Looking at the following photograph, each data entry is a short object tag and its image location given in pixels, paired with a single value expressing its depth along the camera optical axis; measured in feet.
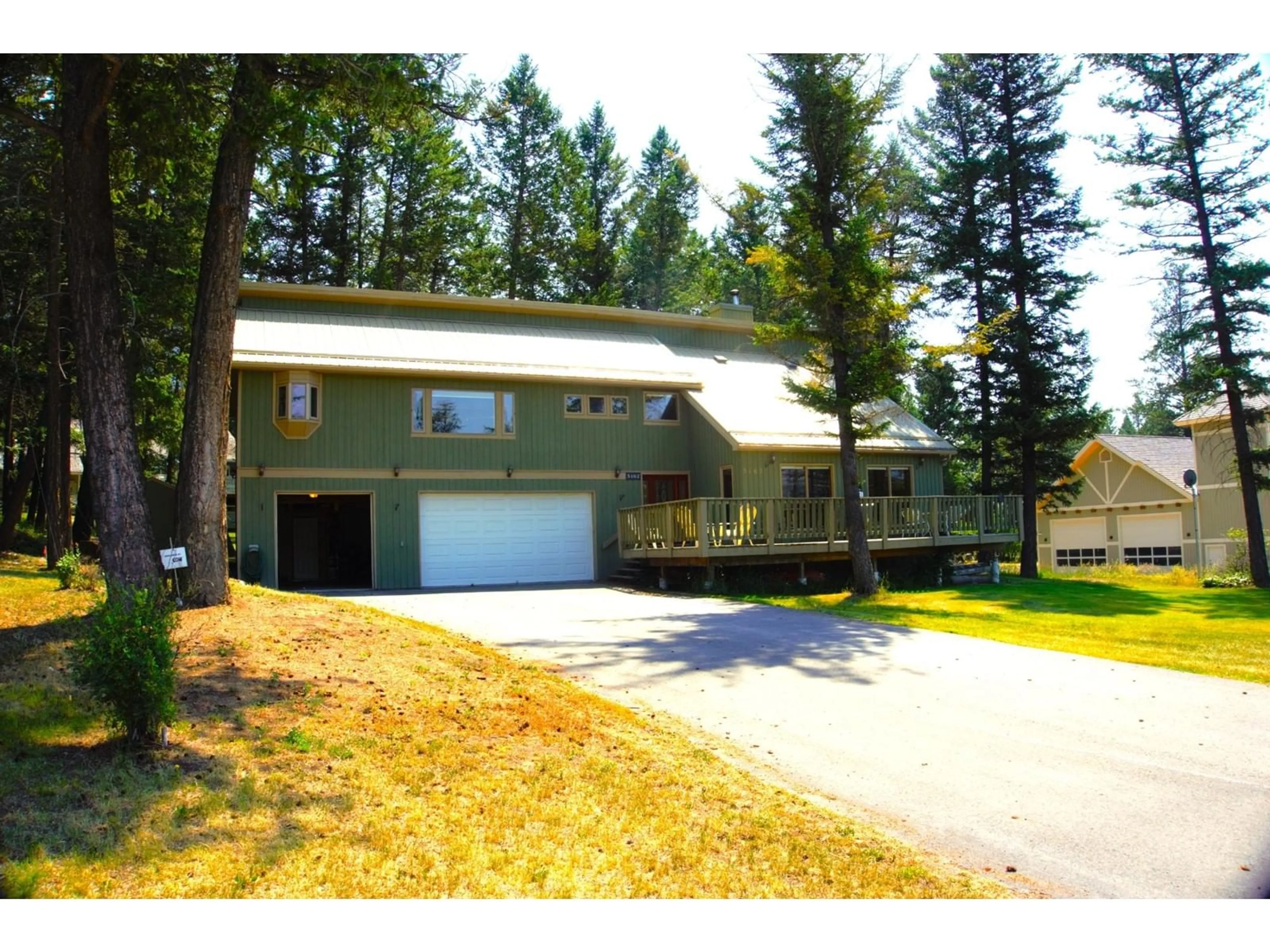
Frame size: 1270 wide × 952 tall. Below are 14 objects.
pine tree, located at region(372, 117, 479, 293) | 104.12
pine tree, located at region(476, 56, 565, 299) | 115.03
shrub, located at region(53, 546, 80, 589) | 37.32
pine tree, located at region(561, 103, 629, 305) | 116.67
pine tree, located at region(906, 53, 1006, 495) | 75.92
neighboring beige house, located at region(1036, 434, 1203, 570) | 101.71
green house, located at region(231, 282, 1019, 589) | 59.41
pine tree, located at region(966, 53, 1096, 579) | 74.23
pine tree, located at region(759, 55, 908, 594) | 51.88
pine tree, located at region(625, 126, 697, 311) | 124.26
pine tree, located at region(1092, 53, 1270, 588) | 65.77
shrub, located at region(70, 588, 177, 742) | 16.63
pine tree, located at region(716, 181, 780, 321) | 53.72
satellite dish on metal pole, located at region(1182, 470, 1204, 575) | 96.78
